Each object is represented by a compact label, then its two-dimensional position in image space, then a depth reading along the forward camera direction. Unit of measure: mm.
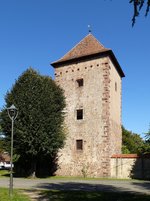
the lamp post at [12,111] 9371
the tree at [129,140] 35474
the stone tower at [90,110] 18345
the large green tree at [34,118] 16859
